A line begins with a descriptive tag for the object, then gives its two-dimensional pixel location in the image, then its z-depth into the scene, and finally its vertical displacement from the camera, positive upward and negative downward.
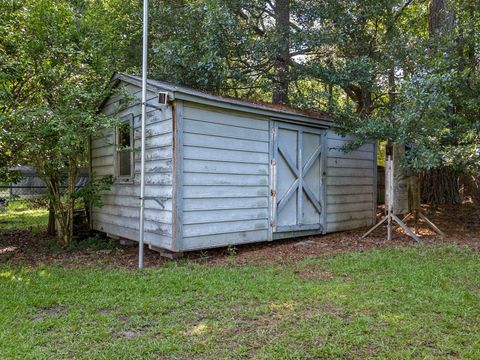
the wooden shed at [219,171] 5.19 +0.14
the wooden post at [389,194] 6.22 -0.22
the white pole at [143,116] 5.00 +0.84
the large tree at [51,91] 5.49 +1.43
